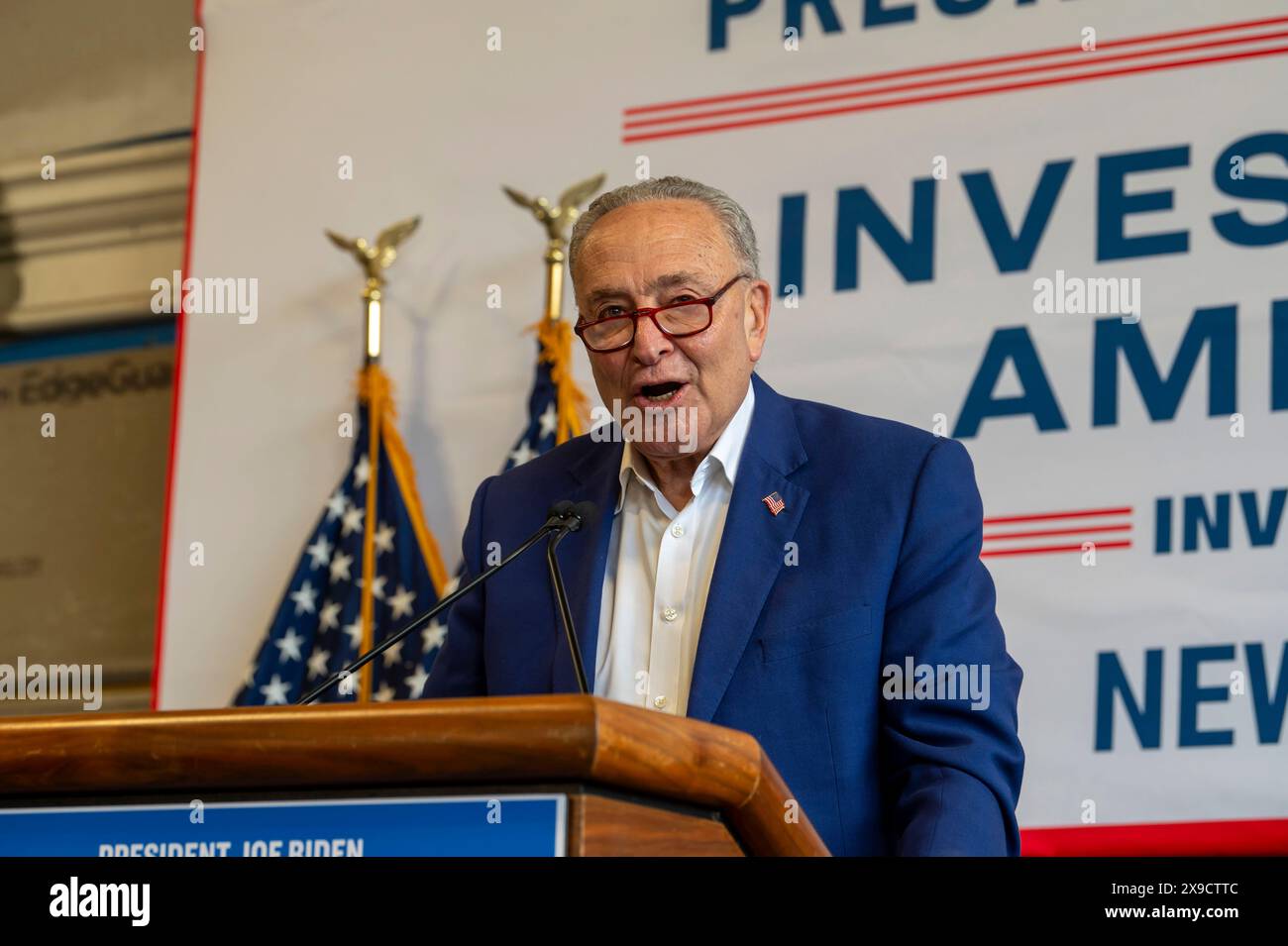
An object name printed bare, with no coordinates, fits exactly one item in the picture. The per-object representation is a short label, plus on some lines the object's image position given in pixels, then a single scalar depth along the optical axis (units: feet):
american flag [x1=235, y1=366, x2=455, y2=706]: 14.89
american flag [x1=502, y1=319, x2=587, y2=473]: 14.47
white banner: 12.38
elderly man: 7.98
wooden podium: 5.13
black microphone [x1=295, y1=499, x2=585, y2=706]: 7.54
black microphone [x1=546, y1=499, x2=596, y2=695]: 7.97
